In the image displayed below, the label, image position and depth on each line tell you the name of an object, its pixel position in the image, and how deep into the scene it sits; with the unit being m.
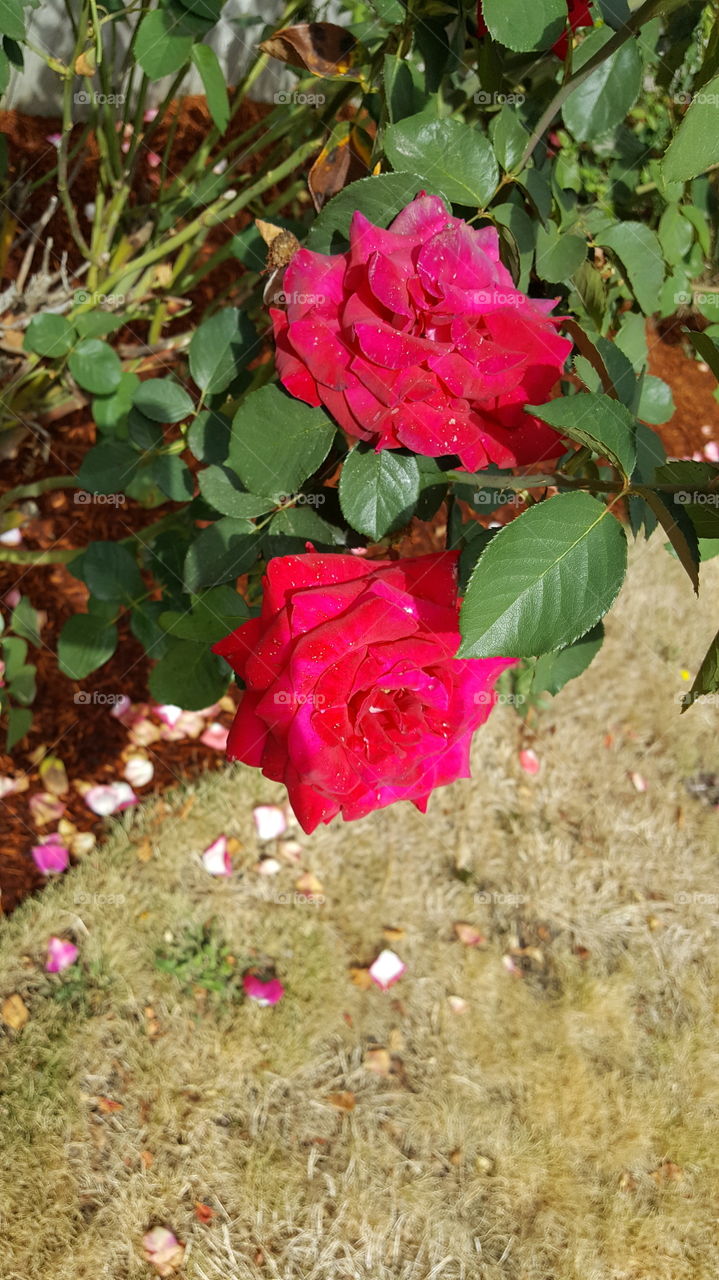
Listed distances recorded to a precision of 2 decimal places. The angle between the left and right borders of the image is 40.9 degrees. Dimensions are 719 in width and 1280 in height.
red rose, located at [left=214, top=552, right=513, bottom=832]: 0.67
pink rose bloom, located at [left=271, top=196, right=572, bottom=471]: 0.68
